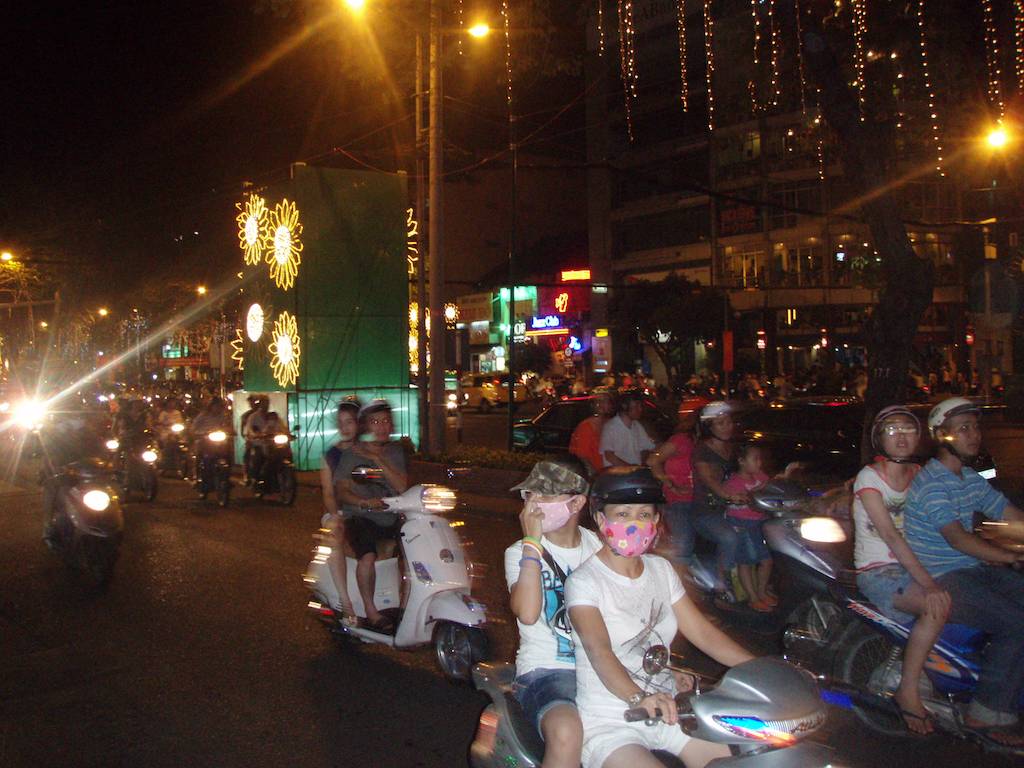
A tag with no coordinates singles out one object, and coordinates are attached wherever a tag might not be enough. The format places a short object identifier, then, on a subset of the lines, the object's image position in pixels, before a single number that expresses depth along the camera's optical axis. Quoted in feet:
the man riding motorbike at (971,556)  15.02
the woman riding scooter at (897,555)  15.56
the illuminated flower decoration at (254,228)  71.36
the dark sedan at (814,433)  43.83
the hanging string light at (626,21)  43.08
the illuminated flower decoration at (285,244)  67.05
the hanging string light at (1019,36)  36.32
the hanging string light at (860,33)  36.50
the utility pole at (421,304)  61.52
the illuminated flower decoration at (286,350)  67.31
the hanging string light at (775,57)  39.31
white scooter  20.10
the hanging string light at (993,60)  36.78
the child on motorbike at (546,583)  11.26
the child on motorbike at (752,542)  24.81
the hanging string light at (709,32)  40.54
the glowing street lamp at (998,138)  48.37
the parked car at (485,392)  153.79
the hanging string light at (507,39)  46.50
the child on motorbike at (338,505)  22.24
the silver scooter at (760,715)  9.20
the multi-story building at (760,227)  151.84
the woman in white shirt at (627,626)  10.32
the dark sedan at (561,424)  53.62
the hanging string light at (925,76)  37.04
